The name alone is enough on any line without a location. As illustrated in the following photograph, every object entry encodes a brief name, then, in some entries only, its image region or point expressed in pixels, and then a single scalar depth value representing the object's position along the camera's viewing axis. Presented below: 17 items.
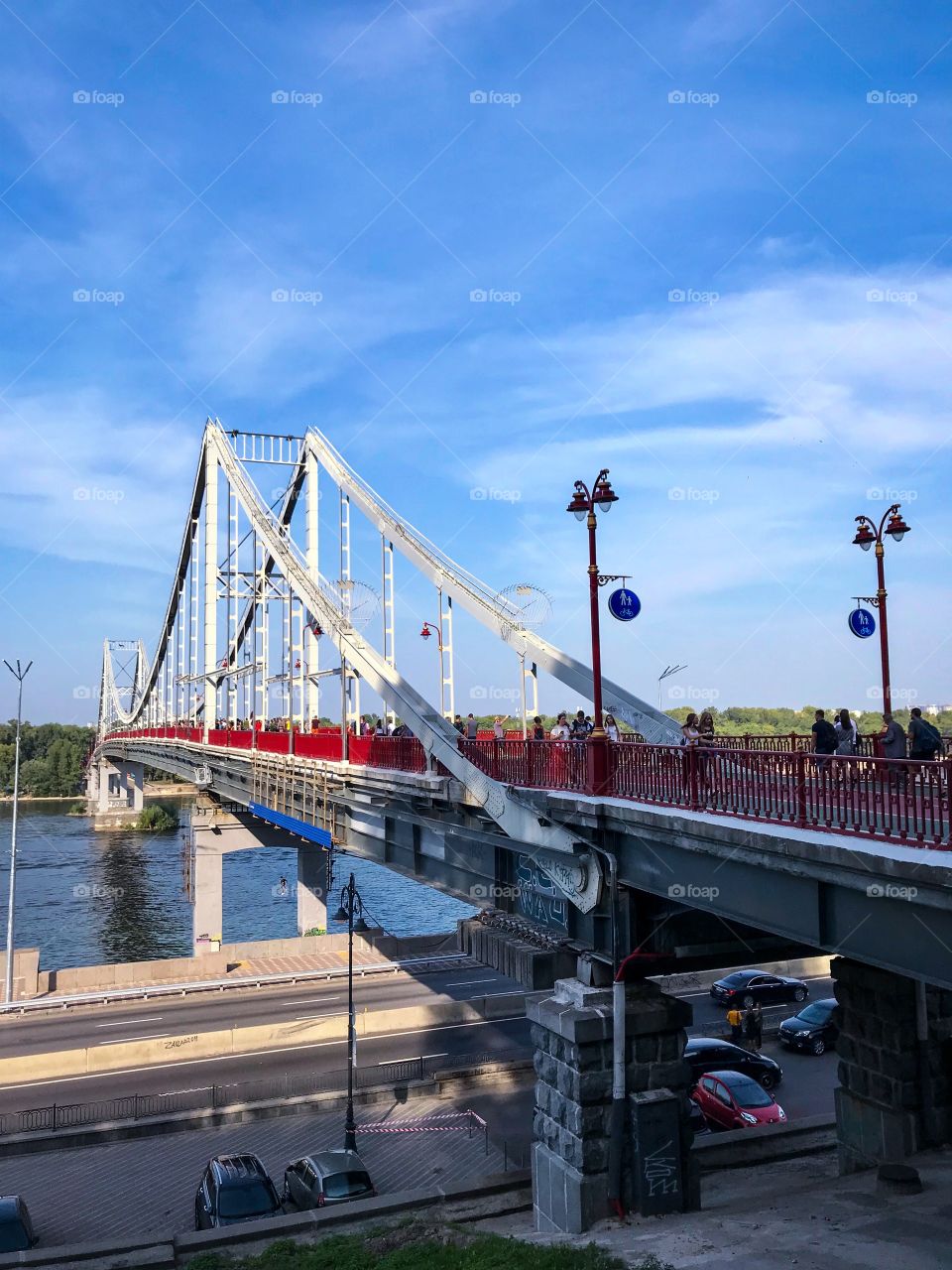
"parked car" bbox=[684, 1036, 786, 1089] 23.56
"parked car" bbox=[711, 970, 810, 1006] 31.33
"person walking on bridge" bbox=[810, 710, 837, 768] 13.61
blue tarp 26.47
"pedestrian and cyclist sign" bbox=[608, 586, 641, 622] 13.52
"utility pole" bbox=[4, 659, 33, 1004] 30.06
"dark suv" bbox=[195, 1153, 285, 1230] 15.73
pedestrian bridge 8.74
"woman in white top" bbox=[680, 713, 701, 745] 14.39
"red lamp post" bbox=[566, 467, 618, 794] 13.23
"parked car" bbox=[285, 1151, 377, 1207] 16.28
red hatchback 20.48
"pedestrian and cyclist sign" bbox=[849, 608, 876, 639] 15.99
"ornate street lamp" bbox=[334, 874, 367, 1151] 19.64
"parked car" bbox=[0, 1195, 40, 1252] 15.01
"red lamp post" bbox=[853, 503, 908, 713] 15.35
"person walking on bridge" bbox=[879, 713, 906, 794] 11.94
